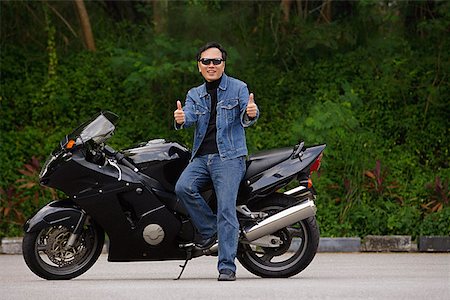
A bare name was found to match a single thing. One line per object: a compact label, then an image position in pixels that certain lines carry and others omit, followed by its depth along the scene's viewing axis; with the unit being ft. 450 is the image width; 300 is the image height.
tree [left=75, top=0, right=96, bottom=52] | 76.18
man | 35.70
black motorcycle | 36.81
